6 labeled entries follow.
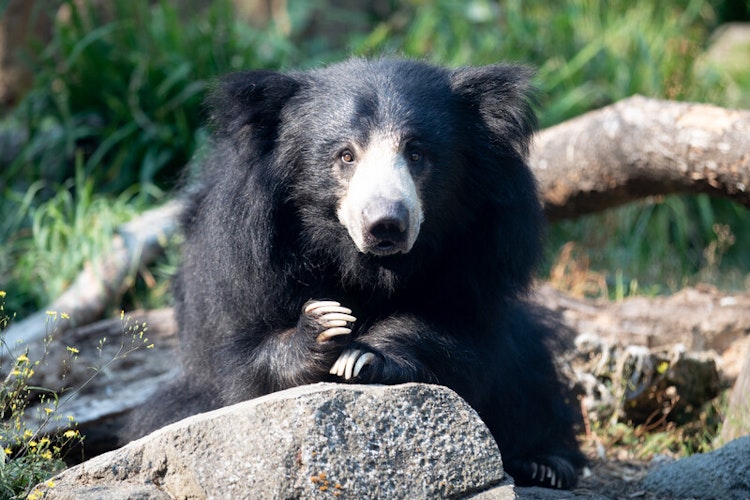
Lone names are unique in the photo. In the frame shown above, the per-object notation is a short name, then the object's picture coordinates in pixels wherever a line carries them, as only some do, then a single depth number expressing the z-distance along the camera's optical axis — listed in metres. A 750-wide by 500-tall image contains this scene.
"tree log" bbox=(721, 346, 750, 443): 9.09
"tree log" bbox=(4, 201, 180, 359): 10.91
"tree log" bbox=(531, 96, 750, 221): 10.43
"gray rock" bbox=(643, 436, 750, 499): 7.34
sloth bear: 6.97
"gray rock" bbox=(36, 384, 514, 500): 5.27
